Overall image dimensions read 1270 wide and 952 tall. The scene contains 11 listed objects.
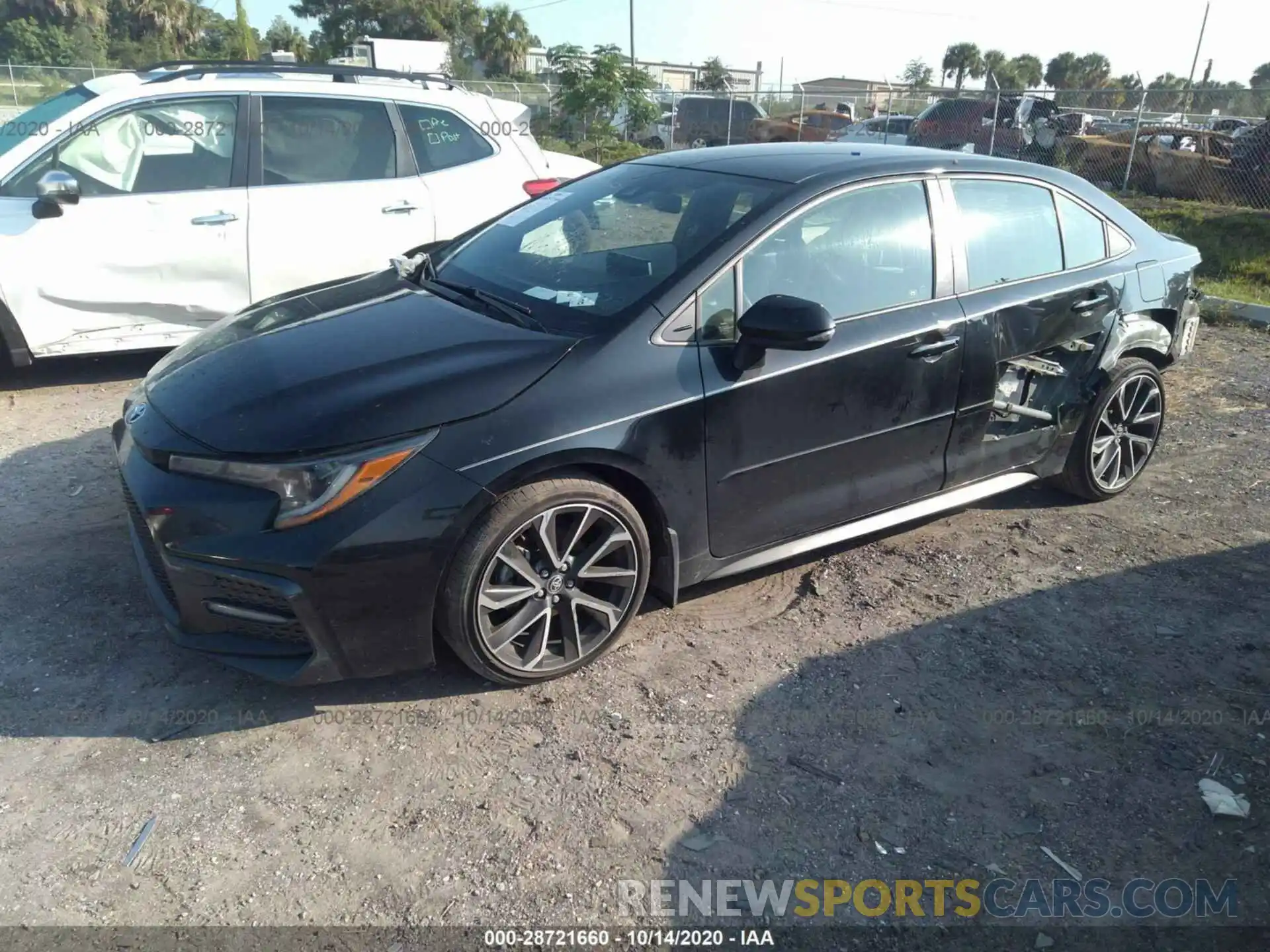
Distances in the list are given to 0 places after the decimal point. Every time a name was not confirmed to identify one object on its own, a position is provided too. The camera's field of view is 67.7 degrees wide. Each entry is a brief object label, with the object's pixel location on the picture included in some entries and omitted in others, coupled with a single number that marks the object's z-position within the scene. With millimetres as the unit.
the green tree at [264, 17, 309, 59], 46000
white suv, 5500
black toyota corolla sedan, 2857
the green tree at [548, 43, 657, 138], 19391
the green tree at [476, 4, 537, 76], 56875
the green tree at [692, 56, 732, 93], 31344
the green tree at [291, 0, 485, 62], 54688
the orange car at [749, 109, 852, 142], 23781
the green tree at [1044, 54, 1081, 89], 75125
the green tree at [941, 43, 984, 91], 71750
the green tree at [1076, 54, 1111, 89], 72500
